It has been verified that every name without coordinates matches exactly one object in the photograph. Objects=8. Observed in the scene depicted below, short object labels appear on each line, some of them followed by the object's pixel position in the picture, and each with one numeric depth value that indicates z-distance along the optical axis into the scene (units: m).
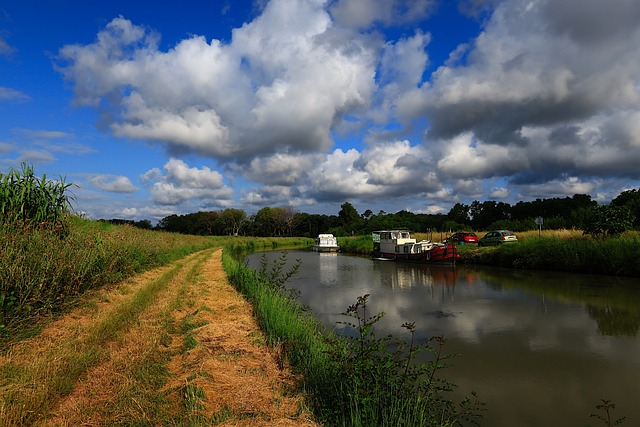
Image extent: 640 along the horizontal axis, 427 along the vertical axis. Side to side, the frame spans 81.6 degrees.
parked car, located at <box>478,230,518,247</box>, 28.99
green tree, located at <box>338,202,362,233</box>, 97.81
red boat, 27.72
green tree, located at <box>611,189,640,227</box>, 36.62
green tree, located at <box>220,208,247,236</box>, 93.06
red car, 34.81
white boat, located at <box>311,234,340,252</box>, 50.12
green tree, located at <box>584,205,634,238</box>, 21.30
